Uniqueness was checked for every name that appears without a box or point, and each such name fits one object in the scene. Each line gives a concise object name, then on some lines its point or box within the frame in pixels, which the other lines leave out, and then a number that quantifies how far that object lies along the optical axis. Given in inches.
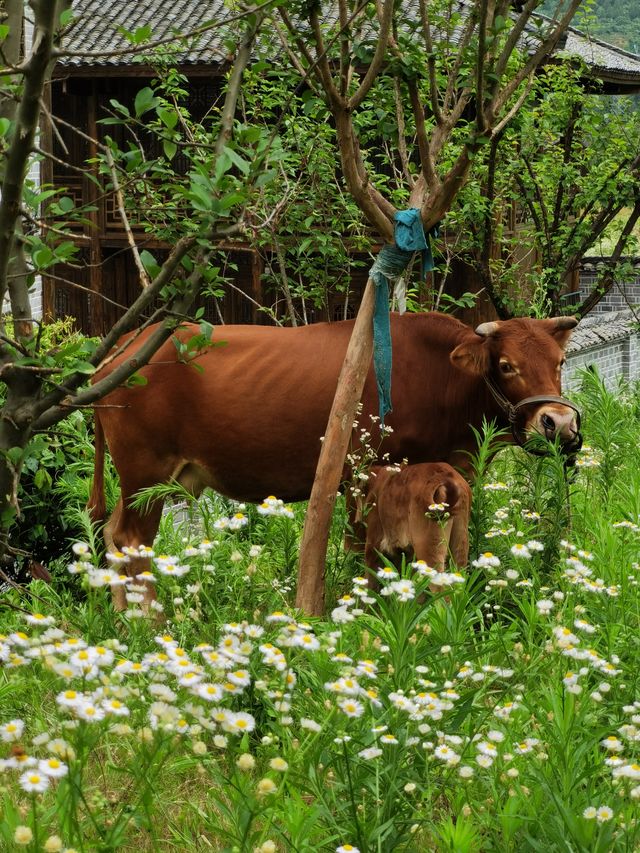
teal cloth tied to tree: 386.3
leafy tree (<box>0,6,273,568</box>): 203.0
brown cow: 429.7
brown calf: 371.6
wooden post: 380.8
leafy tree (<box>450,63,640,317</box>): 804.0
